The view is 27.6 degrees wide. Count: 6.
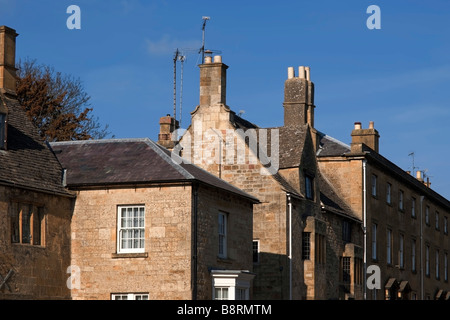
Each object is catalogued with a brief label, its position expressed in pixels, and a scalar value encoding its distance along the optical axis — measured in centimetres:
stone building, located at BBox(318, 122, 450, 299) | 5212
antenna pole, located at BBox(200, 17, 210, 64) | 4703
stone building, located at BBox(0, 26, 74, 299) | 3116
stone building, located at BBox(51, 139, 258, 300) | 3297
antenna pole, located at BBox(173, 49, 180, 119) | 5585
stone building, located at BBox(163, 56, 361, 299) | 4141
